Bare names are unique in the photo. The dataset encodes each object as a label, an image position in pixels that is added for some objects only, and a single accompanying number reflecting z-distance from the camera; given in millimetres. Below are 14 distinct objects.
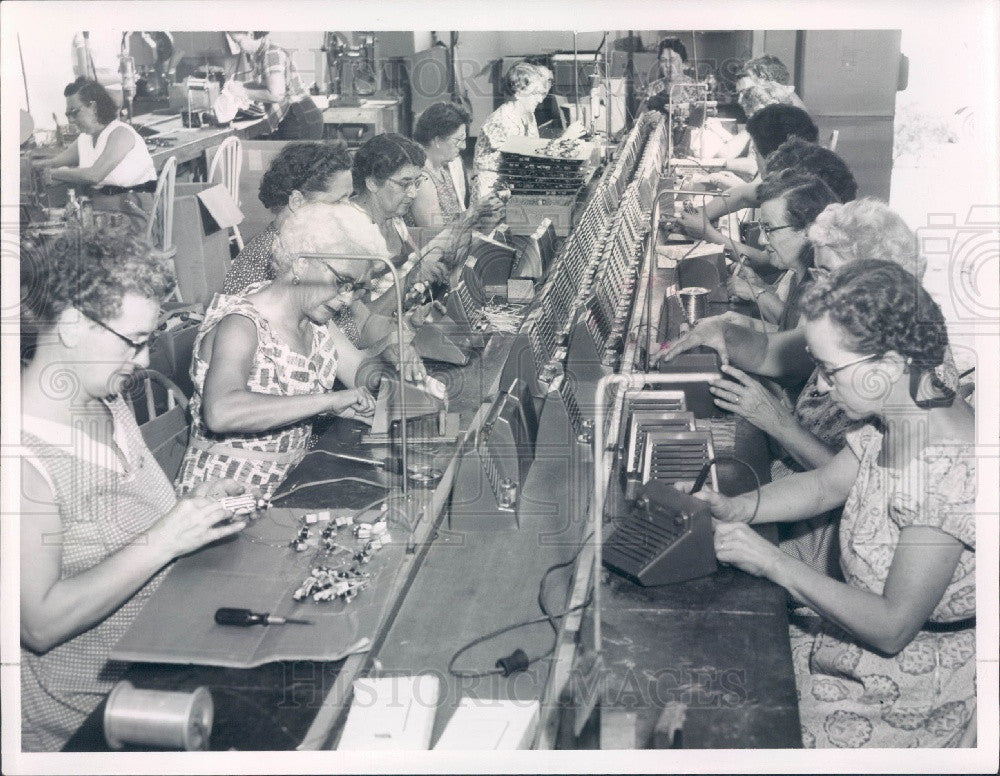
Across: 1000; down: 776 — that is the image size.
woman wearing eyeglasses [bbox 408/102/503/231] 4410
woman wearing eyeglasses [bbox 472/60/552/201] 4340
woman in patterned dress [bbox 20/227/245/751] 2010
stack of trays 4543
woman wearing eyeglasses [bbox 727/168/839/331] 3416
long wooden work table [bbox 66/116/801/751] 1849
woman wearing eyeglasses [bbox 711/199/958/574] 2686
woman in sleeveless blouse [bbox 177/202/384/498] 2578
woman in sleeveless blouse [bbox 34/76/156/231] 2896
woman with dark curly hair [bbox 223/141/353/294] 3439
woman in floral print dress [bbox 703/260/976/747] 1997
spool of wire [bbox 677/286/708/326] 3570
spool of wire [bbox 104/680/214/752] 1678
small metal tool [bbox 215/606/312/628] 1970
